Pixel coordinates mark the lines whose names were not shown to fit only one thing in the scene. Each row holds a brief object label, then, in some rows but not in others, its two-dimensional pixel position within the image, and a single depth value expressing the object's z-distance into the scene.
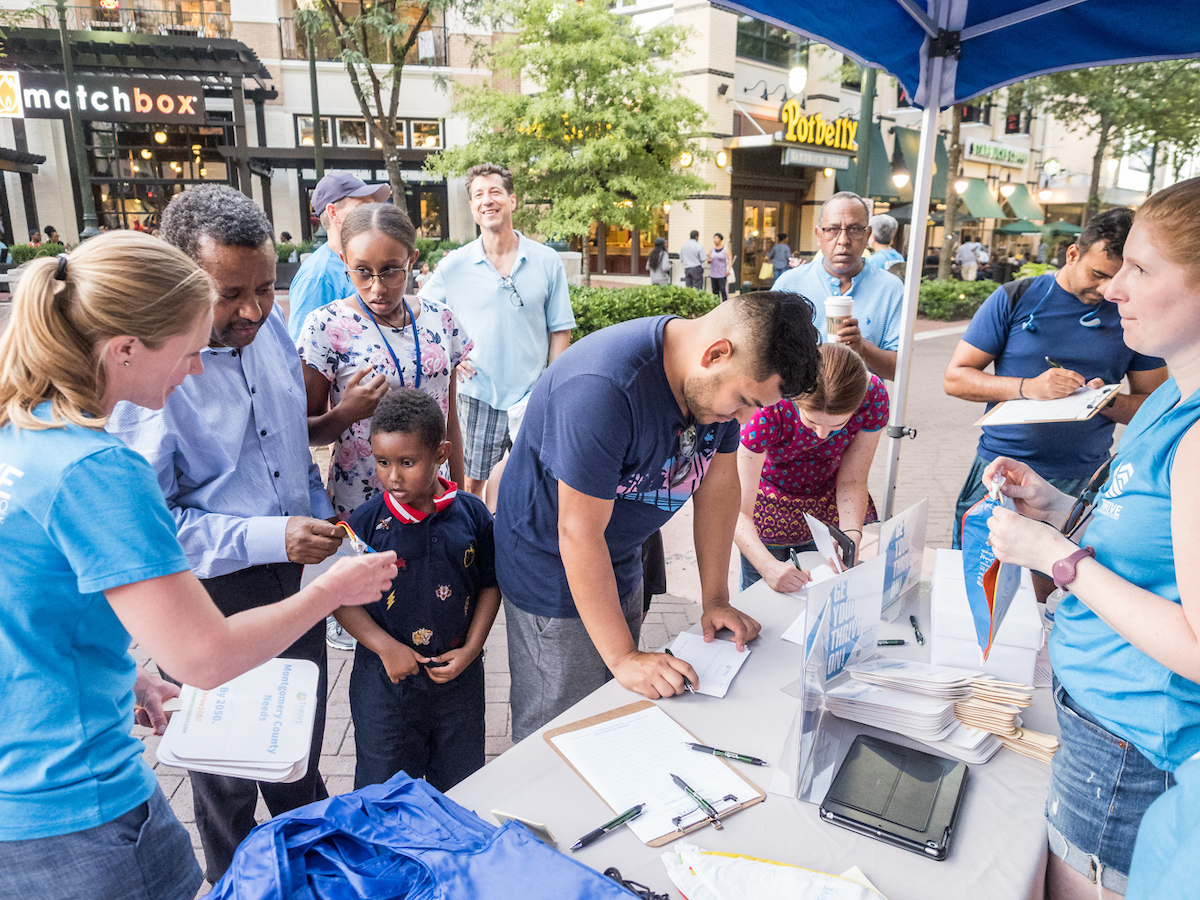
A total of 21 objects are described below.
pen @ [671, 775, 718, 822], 1.42
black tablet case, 1.37
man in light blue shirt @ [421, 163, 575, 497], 4.25
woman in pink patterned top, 2.34
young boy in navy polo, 2.07
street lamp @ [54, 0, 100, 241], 13.09
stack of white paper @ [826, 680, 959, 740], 1.62
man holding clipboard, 2.79
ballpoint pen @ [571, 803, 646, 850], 1.34
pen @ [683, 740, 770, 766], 1.57
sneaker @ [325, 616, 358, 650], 3.57
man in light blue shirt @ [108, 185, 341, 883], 1.79
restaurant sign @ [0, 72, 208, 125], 13.71
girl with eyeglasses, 2.51
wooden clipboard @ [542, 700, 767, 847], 1.37
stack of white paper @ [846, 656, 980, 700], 1.66
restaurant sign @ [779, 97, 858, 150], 18.19
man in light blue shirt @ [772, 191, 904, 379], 3.74
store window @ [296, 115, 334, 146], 21.40
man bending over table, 1.61
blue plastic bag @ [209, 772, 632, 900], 1.09
